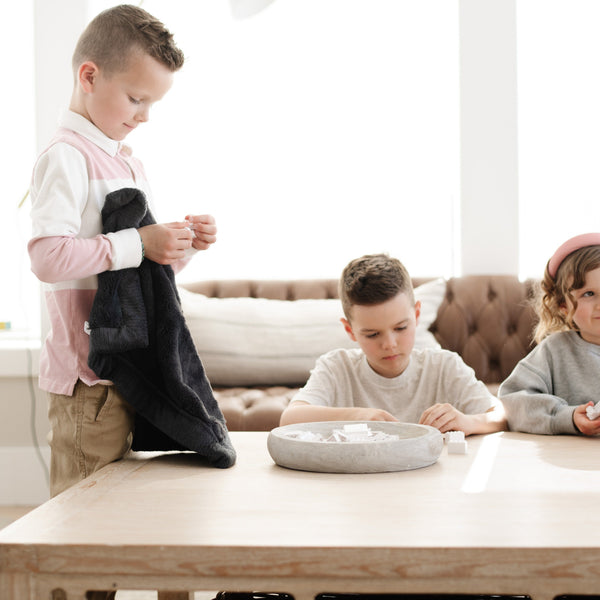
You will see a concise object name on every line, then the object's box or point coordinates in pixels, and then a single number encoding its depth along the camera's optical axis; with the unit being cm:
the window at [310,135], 340
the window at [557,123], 330
